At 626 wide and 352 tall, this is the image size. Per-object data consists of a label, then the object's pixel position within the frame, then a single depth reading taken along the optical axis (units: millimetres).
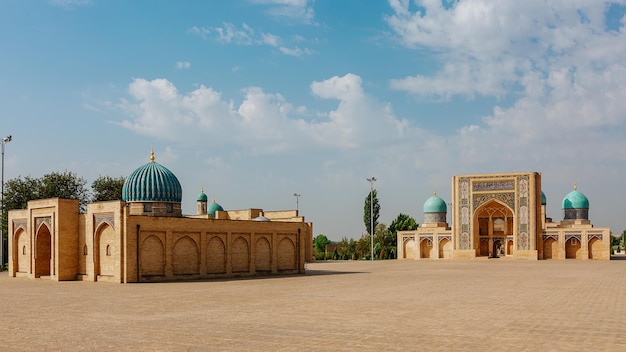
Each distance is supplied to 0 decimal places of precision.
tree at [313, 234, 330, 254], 84950
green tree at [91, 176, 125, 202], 55531
